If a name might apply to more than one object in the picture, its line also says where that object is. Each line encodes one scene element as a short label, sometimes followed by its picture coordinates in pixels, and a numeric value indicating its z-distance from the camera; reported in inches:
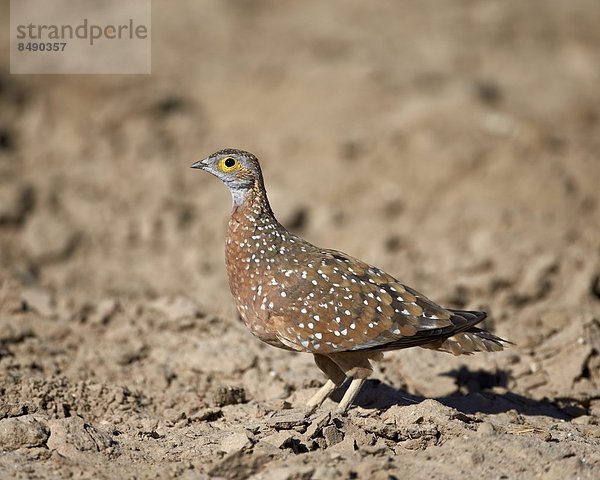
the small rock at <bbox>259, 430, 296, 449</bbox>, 520.4
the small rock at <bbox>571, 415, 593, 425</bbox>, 646.0
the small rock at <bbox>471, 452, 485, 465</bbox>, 507.5
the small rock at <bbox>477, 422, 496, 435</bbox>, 546.7
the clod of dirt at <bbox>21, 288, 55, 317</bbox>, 874.1
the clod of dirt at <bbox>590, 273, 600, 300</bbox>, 899.9
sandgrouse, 573.3
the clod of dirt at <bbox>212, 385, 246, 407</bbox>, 655.8
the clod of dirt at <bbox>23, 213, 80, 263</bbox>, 1087.0
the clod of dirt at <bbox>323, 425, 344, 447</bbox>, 530.9
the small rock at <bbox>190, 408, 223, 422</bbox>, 624.4
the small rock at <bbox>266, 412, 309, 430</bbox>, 559.8
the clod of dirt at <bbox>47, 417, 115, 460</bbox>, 529.3
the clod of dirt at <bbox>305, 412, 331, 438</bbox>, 540.1
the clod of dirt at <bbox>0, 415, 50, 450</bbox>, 538.0
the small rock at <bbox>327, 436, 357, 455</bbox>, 513.2
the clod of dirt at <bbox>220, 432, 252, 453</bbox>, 509.7
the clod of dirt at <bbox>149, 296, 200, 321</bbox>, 834.8
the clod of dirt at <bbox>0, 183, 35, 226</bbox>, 1121.4
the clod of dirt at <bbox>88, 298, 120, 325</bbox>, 870.4
